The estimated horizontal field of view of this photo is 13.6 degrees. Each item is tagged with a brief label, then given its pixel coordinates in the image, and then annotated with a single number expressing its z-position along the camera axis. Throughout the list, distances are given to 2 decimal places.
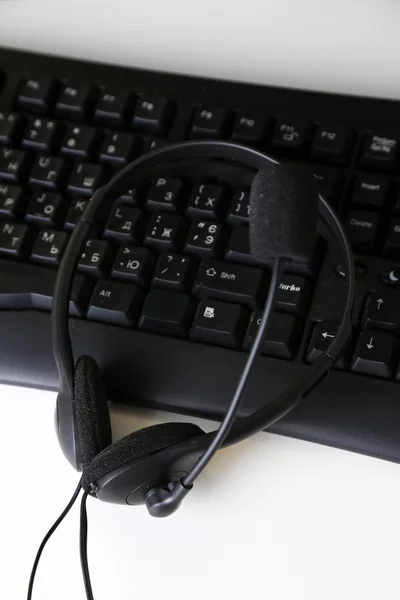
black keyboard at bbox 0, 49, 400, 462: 0.70
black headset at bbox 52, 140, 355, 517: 0.64
